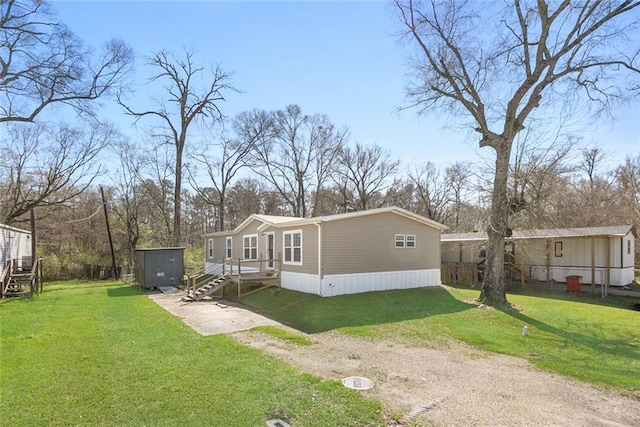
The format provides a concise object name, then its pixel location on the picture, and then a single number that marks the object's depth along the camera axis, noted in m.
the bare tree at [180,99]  24.70
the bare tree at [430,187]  33.72
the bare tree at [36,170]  21.80
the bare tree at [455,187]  30.70
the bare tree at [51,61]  14.16
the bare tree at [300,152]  32.41
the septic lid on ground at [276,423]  4.02
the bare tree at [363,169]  33.00
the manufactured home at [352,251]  12.56
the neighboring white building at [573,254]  15.34
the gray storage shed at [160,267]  17.52
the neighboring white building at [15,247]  15.01
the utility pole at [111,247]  23.36
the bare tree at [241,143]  30.67
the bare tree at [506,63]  11.20
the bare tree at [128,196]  27.17
